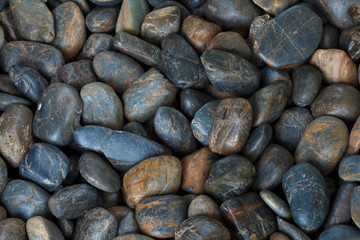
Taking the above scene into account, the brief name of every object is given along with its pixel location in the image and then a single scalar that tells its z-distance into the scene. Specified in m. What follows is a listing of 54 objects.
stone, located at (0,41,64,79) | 0.59
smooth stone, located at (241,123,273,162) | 0.54
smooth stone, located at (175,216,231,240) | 0.51
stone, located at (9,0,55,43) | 0.59
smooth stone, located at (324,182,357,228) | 0.51
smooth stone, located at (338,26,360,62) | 0.56
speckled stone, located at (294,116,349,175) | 0.53
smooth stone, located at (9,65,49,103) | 0.57
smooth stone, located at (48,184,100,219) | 0.53
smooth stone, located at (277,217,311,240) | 0.51
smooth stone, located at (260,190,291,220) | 0.52
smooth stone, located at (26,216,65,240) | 0.52
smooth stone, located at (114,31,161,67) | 0.58
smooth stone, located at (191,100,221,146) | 0.55
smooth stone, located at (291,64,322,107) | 0.56
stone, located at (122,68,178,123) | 0.57
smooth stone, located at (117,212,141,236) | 0.53
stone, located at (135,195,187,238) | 0.52
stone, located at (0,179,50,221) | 0.53
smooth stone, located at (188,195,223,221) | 0.52
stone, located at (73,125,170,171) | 0.55
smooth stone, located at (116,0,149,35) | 0.60
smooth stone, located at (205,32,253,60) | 0.58
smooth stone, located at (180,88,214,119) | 0.57
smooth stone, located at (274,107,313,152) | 0.55
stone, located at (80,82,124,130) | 0.57
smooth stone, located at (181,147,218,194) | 0.55
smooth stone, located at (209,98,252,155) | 0.54
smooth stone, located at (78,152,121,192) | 0.53
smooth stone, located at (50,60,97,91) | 0.58
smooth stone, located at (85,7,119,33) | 0.61
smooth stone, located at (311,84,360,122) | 0.55
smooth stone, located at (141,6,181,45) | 0.59
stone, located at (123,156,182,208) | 0.53
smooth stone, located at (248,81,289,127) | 0.55
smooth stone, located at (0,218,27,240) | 0.52
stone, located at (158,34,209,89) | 0.57
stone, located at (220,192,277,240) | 0.51
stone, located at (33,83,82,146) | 0.55
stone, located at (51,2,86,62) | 0.60
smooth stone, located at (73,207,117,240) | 0.52
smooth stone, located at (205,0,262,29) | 0.59
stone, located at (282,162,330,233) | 0.51
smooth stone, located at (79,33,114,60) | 0.60
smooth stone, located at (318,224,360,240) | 0.50
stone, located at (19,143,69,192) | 0.54
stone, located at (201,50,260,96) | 0.56
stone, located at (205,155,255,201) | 0.53
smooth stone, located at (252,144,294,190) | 0.53
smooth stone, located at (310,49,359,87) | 0.56
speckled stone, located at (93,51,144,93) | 0.59
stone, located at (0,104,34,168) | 0.55
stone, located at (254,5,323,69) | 0.56
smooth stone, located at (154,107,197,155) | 0.56
